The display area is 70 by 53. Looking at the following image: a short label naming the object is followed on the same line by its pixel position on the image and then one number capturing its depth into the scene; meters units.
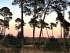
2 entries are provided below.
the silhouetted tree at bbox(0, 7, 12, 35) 37.79
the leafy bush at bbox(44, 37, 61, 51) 17.18
